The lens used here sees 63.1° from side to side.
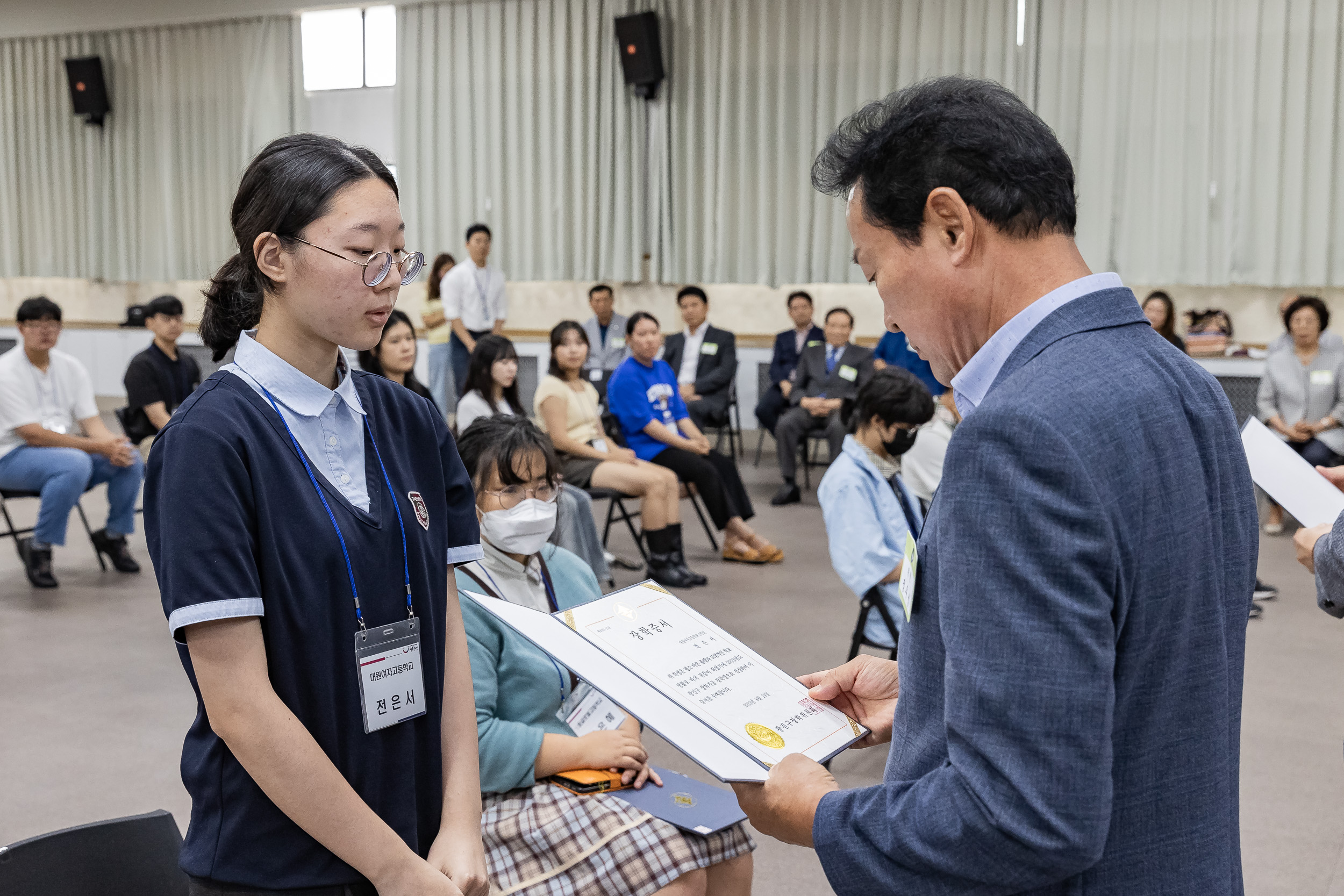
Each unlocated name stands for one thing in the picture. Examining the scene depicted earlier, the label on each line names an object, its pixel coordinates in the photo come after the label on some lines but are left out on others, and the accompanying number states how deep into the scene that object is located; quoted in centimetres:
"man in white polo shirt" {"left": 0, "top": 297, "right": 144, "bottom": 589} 512
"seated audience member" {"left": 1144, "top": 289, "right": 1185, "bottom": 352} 656
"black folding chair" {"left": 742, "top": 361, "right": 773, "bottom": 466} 923
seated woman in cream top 524
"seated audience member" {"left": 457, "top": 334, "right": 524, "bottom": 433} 520
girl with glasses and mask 174
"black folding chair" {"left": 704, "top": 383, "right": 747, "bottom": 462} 838
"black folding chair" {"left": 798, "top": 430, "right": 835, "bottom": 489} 779
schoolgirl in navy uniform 108
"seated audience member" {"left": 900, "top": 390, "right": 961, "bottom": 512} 405
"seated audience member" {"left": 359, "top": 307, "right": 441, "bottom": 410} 503
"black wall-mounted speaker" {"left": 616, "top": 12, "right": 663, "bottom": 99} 912
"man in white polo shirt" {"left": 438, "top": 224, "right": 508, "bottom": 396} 882
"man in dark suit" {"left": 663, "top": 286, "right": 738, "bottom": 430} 833
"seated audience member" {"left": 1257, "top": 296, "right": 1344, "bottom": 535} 641
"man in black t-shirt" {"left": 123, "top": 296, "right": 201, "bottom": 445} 585
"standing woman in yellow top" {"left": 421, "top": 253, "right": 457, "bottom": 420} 934
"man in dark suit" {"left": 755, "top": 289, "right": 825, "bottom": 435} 848
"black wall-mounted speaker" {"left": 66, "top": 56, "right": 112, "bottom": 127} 1091
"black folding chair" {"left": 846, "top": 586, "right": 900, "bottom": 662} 313
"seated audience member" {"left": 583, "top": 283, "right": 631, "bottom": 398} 879
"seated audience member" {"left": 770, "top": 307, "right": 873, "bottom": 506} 755
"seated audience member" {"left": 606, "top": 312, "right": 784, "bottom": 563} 569
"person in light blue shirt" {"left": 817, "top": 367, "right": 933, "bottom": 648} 314
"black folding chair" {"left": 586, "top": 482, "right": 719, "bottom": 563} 530
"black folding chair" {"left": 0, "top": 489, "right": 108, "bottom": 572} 512
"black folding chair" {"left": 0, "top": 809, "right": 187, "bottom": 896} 152
